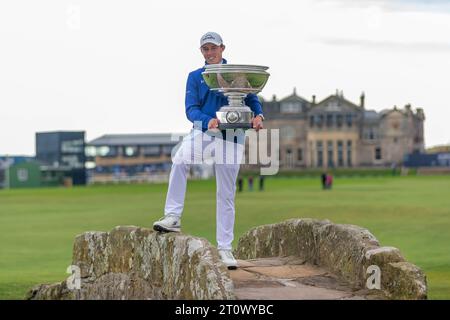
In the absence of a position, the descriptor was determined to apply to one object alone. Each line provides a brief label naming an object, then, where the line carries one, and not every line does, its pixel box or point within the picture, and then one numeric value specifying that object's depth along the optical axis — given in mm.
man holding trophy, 12680
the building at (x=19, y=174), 149375
